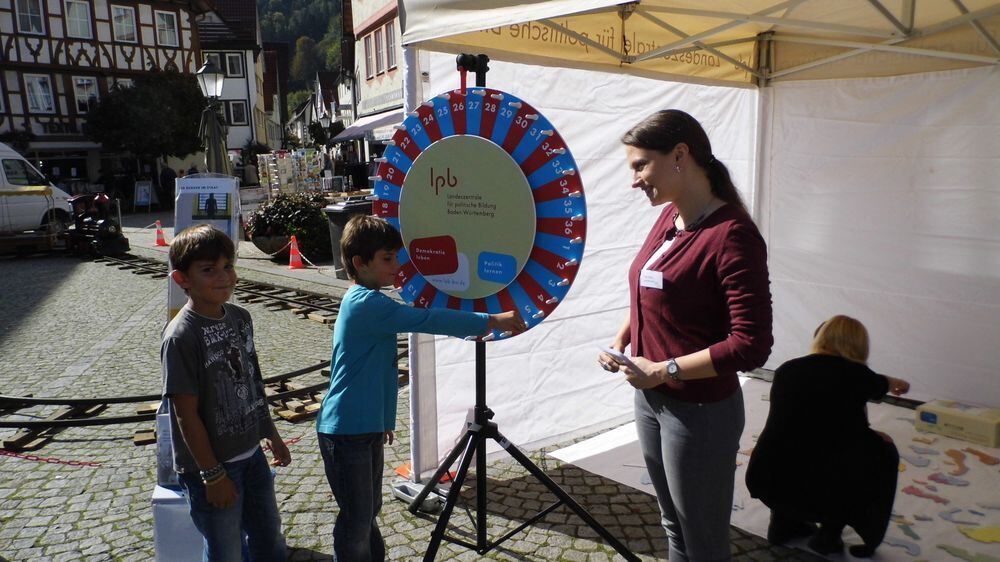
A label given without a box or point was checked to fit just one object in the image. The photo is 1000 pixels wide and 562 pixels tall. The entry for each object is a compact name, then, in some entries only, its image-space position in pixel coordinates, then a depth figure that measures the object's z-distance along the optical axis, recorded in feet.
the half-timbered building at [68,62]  88.43
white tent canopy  11.71
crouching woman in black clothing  9.27
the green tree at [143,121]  86.53
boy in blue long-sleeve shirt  7.54
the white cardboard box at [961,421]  13.58
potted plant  39.09
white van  46.35
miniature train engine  43.11
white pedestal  8.52
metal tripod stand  9.25
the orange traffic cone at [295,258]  37.11
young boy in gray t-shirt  6.89
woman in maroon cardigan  6.02
